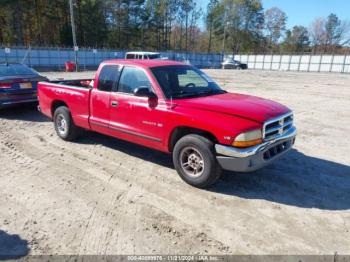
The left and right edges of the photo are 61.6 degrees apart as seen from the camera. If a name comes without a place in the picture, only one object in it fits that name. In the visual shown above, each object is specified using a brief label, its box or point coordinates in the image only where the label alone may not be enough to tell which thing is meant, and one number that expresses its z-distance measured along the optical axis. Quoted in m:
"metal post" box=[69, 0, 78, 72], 27.43
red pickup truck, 4.02
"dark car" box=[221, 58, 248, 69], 49.56
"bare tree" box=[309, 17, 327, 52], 86.67
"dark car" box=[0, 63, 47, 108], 8.38
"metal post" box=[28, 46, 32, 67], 32.84
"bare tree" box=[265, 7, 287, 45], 89.88
